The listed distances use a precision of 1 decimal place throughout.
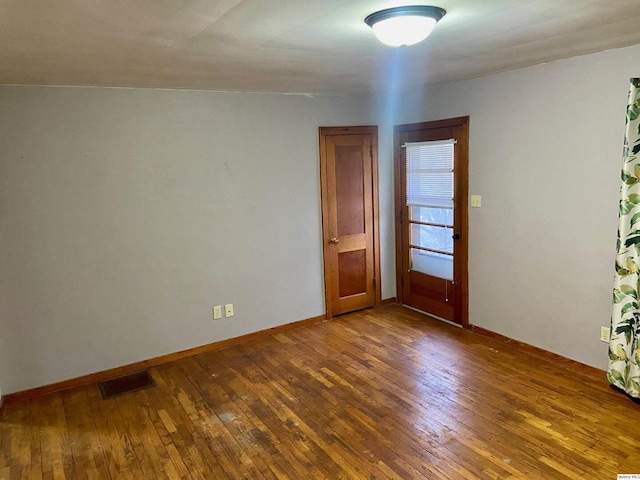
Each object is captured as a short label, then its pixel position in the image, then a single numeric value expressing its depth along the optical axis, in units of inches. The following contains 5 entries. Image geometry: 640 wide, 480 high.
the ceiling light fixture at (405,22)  77.2
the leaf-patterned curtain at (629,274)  115.7
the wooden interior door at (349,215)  186.1
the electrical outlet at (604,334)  130.9
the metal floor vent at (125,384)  139.5
